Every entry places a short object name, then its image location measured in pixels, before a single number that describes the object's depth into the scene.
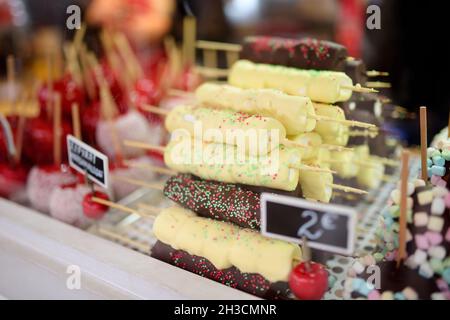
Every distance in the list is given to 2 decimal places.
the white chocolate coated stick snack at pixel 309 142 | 0.51
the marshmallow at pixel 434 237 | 0.42
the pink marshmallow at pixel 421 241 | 0.42
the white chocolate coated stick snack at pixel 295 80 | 0.52
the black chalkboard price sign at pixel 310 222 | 0.41
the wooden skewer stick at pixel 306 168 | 0.46
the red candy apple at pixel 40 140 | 0.68
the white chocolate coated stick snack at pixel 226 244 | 0.47
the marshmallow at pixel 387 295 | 0.43
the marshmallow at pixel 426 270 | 0.42
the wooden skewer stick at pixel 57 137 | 0.66
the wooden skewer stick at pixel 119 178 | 0.58
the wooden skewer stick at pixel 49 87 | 0.67
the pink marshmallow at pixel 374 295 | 0.44
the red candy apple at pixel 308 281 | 0.44
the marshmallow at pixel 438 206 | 0.41
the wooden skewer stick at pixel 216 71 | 0.69
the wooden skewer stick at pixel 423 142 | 0.44
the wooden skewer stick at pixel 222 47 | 0.68
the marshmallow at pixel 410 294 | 0.43
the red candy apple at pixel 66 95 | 0.70
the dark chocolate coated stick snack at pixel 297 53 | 0.54
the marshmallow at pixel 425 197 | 0.42
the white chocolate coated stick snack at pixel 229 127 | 0.49
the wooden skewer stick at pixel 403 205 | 0.40
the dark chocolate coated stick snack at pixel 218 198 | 0.49
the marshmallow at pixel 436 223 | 0.42
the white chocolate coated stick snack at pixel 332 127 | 0.52
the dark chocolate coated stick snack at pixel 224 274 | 0.48
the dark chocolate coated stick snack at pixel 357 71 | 0.52
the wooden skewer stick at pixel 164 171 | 0.58
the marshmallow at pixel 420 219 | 0.42
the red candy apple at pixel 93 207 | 0.61
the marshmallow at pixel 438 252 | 0.42
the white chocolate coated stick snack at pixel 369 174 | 0.64
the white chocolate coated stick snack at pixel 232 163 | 0.47
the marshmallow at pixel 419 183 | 0.44
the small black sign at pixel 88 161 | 0.56
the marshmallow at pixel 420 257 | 0.43
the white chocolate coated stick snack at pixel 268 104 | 0.49
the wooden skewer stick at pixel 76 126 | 0.61
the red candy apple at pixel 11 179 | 0.68
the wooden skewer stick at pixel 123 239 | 0.57
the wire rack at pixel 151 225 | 0.55
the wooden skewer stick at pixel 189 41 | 0.78
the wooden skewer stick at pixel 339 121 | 0.48
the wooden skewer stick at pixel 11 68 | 0.67
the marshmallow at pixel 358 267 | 0.45
